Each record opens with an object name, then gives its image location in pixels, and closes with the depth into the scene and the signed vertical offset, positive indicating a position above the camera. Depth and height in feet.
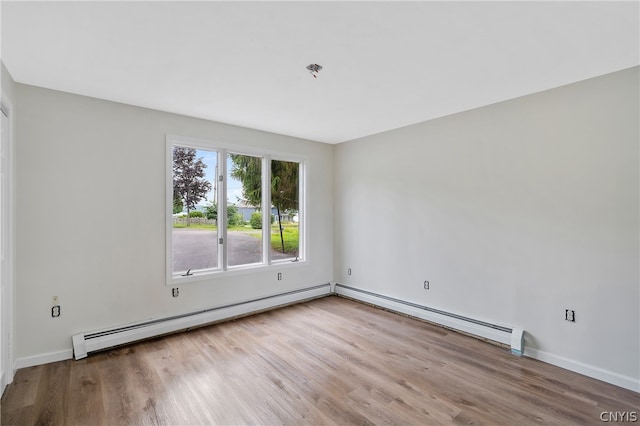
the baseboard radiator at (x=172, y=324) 9.66 -4.22
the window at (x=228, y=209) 12.05 +0.19
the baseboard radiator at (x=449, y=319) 9.93 -4.28
